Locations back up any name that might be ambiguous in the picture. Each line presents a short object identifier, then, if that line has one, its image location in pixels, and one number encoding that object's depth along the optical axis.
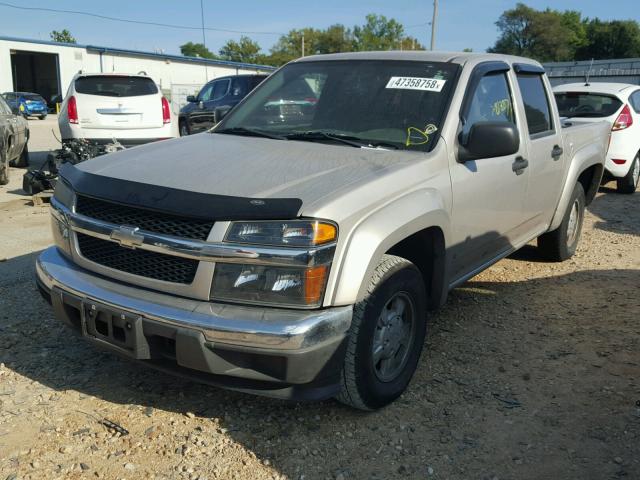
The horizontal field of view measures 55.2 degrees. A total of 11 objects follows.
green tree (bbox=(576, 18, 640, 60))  81.44
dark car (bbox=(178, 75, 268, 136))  14.72
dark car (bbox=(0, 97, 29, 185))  9.28
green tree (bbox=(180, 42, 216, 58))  115.01
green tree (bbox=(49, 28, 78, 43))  86.56
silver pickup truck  2.55
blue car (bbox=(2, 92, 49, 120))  31.91
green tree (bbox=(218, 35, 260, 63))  92.94
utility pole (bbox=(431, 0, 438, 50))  41.62
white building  37.44
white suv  9.75
